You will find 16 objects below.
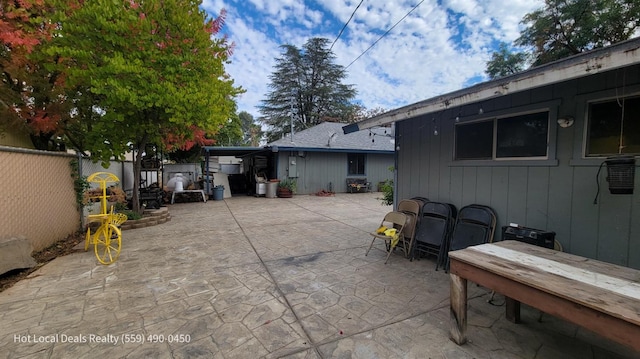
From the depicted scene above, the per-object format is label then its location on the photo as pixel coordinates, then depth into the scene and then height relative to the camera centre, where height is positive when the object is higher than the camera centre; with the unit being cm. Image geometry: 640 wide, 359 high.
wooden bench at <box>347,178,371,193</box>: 1348 -87
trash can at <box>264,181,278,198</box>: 1198 -98
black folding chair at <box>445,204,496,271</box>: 340 -78
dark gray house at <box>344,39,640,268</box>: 240 +27
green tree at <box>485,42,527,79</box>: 1542 +659
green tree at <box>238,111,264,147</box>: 3026 +476
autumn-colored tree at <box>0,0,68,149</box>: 467 +193
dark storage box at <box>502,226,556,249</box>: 272 -71
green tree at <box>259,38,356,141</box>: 2636 +803
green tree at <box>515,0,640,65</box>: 1149 +702
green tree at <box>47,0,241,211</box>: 462 +194
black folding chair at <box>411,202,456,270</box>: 376 -90
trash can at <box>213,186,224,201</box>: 1109 -110
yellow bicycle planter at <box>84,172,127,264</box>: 390 -99
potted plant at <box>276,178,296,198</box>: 1194 -93
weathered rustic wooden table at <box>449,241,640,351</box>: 138 -72
